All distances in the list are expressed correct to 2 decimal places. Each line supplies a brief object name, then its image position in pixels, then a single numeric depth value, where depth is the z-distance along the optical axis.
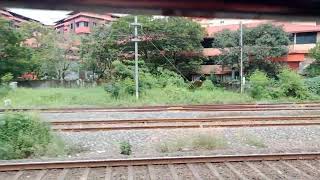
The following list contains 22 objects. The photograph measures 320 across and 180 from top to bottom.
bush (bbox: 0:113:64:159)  5.50
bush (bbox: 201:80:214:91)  18.75
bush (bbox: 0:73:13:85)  19.35
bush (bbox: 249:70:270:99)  16.03
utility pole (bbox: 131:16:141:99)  13.92
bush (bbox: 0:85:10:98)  17.18
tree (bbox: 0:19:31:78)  21.81
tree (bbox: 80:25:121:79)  23.47
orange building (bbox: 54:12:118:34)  32.03
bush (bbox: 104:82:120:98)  15.53
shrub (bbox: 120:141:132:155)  5.56
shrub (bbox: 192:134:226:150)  5.97
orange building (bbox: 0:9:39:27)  27.16
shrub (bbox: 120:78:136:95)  15.45
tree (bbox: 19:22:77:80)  26.25
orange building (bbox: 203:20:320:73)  23.62
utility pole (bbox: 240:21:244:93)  17.95
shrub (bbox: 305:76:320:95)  16.92
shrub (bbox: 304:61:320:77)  20.67
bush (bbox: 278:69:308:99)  15.98
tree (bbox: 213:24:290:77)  21.86
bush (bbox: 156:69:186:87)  18.14
